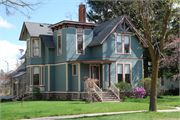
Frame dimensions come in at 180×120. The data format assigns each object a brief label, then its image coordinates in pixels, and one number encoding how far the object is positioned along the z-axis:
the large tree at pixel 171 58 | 28.66
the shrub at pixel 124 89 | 24.42
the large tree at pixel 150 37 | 13.75
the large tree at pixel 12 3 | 11.60
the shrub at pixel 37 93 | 25.75
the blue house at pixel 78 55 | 24.84
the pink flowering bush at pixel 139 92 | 24.66
